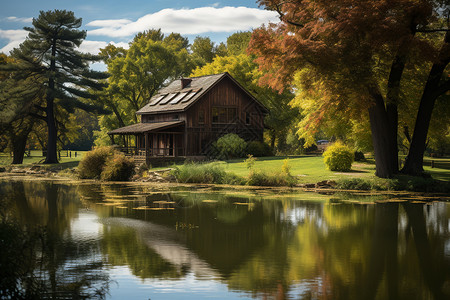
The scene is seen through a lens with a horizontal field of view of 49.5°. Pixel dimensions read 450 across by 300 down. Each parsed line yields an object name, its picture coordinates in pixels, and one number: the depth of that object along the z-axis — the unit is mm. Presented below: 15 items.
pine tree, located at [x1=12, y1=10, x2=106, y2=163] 50562
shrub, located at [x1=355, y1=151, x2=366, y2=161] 38278
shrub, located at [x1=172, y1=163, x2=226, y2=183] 30000
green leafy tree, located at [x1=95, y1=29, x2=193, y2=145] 59906
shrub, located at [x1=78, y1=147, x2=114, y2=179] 34562
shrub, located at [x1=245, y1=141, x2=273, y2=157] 45875
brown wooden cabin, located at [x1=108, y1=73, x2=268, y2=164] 46281
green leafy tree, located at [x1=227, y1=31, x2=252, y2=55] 67625
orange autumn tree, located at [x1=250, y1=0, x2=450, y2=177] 23016
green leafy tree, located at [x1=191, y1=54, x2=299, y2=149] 55375
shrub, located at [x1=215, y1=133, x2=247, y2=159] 44375
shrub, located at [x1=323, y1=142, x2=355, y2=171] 31625
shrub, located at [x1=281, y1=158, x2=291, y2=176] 27817
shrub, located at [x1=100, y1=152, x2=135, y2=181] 32812
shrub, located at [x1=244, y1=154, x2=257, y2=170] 29531
